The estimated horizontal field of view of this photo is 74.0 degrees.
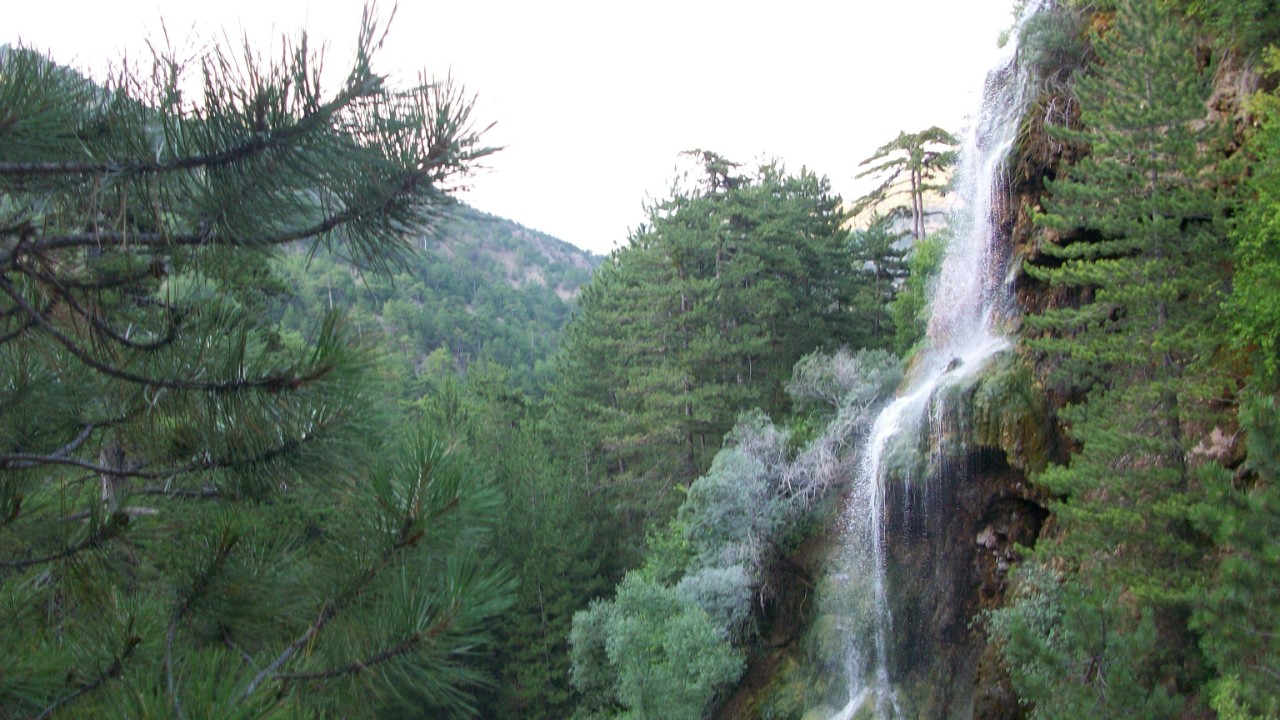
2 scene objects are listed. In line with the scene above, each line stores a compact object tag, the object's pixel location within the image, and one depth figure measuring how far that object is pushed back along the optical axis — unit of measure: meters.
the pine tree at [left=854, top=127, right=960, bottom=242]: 26.39
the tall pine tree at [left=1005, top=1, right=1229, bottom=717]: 8.88
